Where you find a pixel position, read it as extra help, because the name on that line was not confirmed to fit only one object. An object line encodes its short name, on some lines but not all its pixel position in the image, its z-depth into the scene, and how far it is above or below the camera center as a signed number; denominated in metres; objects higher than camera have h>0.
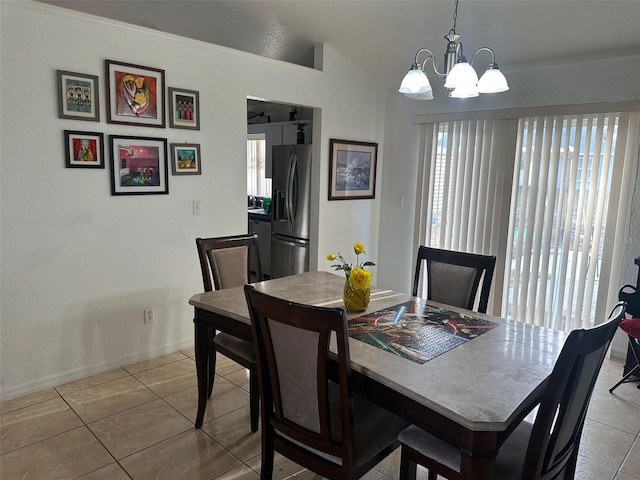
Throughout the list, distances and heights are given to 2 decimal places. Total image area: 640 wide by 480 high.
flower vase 2.14 -0.57
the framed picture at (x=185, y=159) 3.25 +0.14
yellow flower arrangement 2.10 -0.46
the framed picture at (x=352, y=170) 4.41 +0.13
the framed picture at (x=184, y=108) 3.18 +0.51
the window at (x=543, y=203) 3.35 -0.14
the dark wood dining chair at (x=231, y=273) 2.36 -0.60
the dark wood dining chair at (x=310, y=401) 1.47 -0.81
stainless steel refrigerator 4.56 -0.31
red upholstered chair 2.79 -1.05
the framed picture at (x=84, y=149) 2.74 +0.16
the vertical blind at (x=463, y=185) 3.91 +0.00
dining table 1.30 -0.66
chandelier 1.89 +0.47
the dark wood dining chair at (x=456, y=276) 2.45 -0.53
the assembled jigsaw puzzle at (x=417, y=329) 1.74 -0.65
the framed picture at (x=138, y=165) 2.95 +0.07
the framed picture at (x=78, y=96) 2.68 +0.49
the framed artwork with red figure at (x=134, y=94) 2.88 +0.55
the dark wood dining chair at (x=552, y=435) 1.26 -0.81
